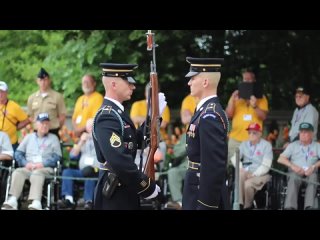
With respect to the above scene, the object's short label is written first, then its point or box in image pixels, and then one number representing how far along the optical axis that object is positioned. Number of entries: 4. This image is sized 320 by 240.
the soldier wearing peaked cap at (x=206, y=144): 7.07
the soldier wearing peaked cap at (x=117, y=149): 7.11
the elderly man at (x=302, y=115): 12.42
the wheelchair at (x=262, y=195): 12.09
